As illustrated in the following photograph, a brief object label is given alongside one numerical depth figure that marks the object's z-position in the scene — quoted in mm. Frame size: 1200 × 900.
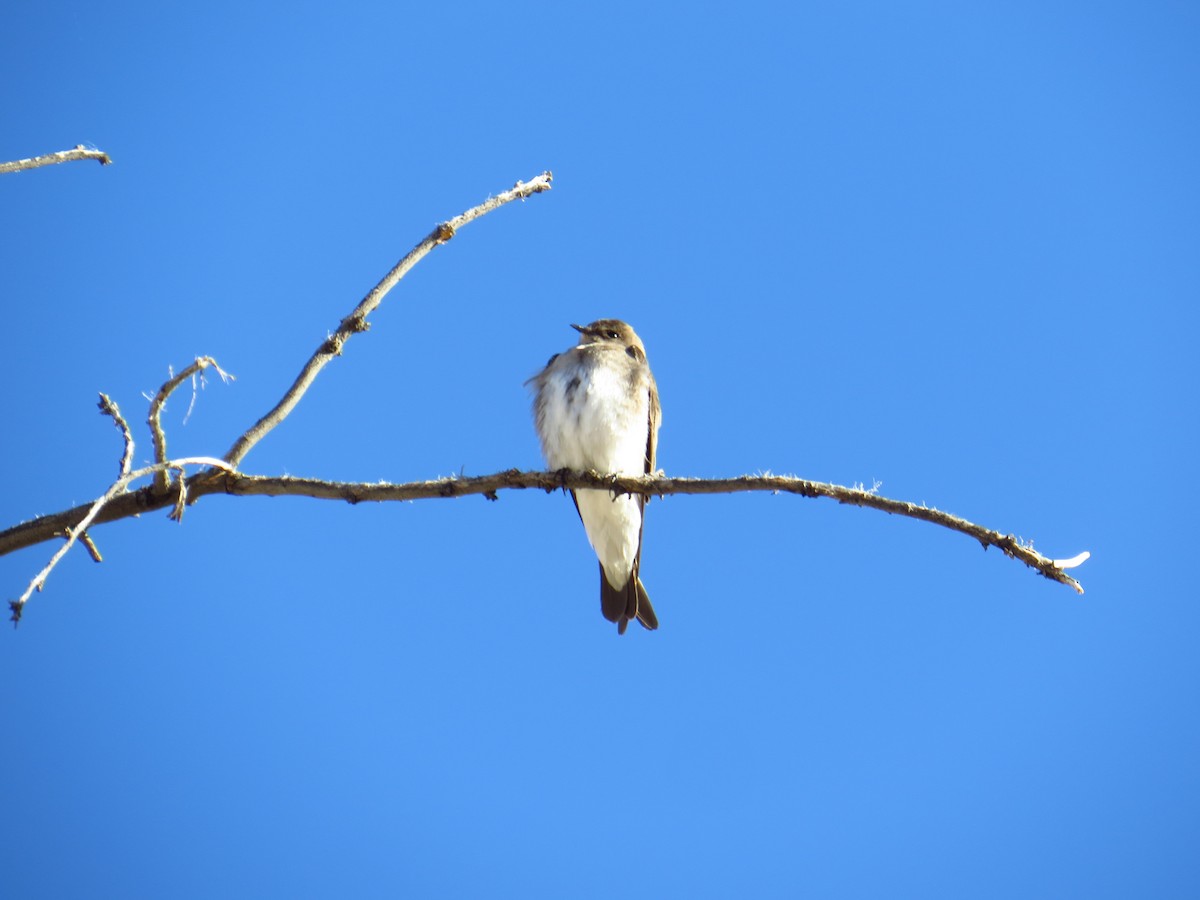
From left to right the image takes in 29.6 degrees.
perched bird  15437
